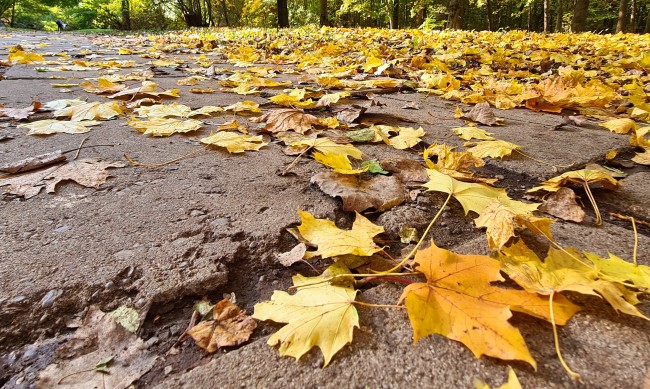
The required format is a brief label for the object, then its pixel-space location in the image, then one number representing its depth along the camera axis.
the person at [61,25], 25.25
